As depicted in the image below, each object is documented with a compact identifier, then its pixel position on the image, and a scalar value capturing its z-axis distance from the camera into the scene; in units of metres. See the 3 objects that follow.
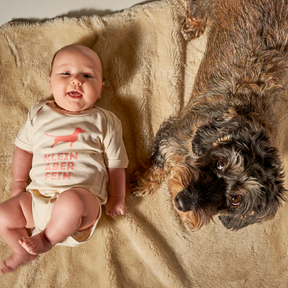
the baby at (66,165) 0.86
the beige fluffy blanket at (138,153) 1.01
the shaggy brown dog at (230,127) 0.83
